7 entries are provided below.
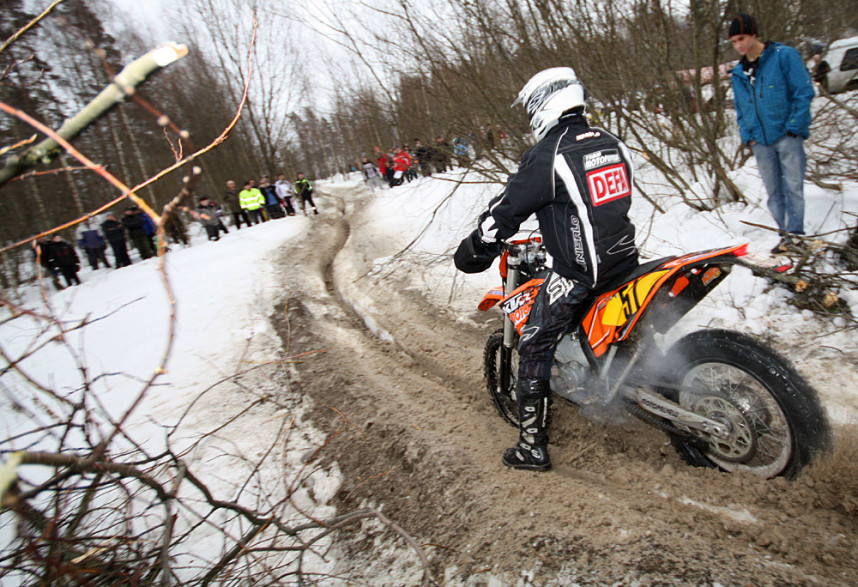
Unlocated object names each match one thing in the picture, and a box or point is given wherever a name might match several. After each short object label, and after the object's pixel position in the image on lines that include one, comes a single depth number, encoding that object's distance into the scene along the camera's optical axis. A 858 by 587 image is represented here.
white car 5.59
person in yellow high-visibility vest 16.52
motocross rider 2.40
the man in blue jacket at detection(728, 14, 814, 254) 4.01
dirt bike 2.18
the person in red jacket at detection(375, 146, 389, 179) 15.71
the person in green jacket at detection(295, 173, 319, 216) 17.50
